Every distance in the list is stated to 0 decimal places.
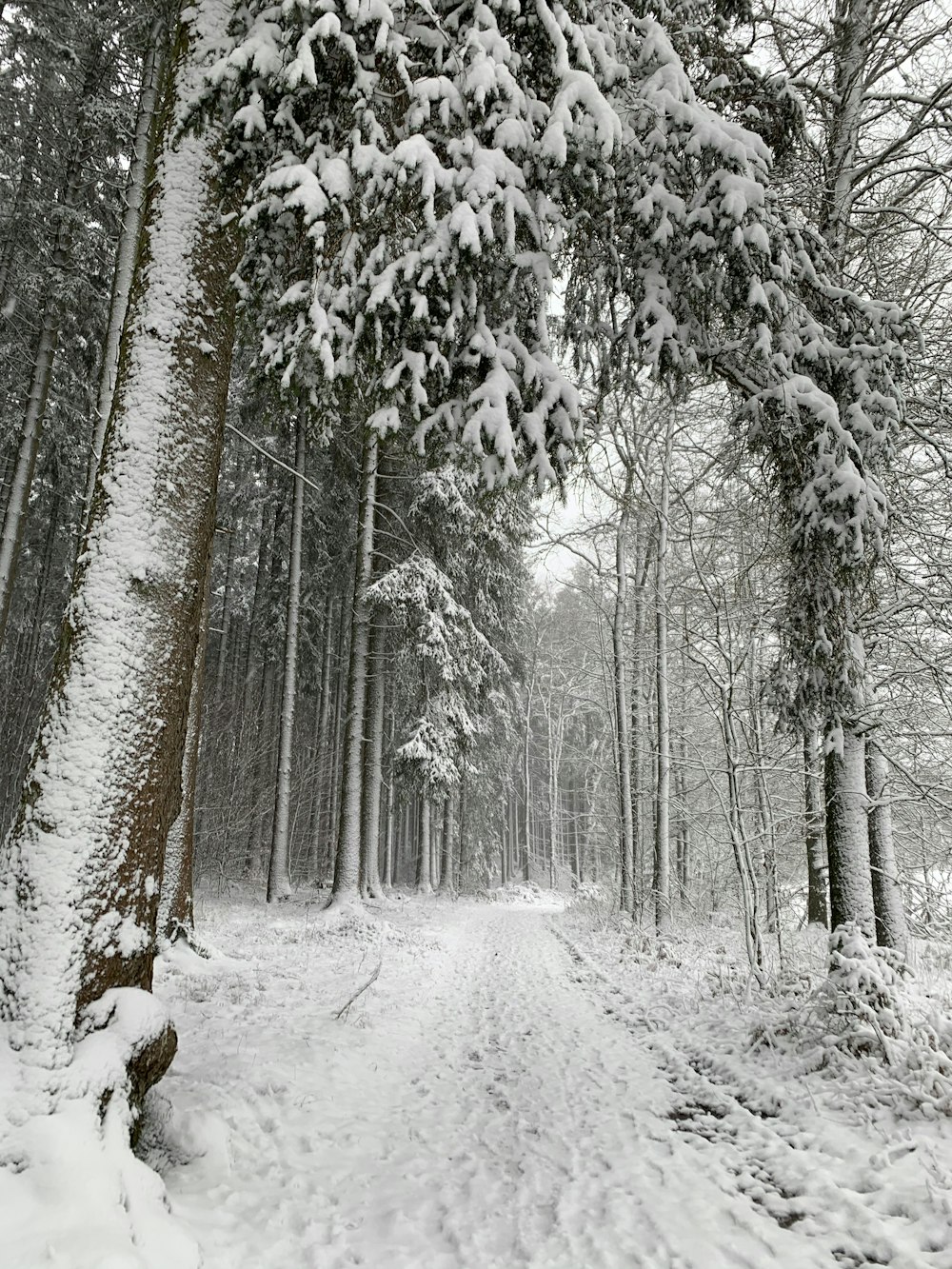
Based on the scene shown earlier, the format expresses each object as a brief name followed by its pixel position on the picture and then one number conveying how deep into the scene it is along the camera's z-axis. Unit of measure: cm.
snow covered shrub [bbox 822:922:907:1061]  396
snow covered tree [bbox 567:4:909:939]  405
